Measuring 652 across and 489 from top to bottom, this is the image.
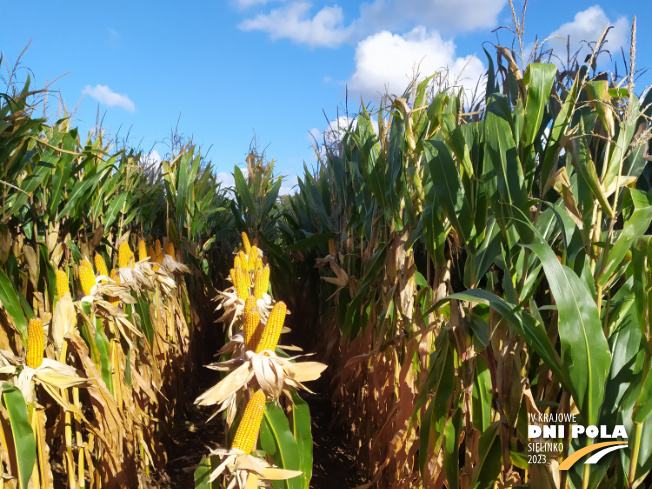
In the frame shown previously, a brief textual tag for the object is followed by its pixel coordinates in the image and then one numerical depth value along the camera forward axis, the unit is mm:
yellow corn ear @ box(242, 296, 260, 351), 1362
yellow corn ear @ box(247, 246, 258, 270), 2898
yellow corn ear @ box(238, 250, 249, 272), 2580
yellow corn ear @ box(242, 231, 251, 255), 3091
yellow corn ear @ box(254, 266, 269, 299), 2066
